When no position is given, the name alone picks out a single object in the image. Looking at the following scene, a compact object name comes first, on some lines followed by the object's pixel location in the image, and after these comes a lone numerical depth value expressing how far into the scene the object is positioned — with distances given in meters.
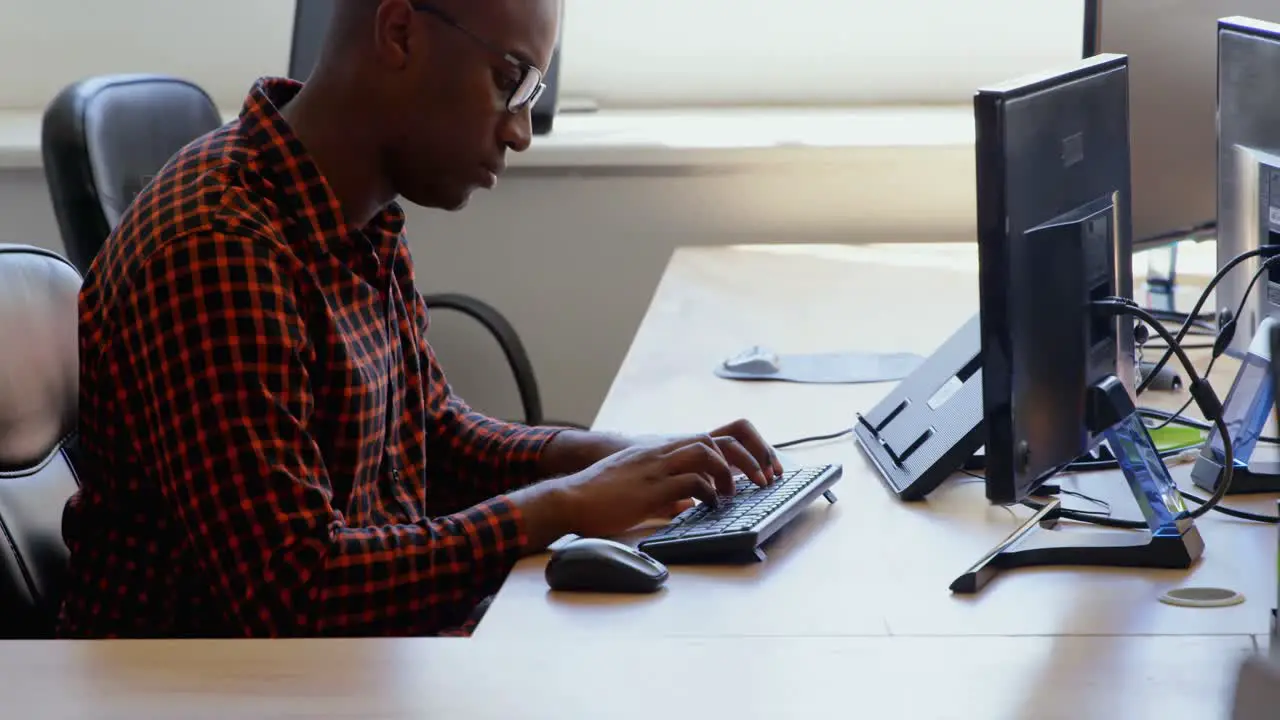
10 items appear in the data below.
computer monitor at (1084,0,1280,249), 4.02
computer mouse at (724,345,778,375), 4.04
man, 3.19
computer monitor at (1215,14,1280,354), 3.45
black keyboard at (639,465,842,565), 3.26
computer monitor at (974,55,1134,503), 3.11
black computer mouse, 3.18
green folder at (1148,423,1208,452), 3.61
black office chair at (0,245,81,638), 3.37
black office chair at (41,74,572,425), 4.05
